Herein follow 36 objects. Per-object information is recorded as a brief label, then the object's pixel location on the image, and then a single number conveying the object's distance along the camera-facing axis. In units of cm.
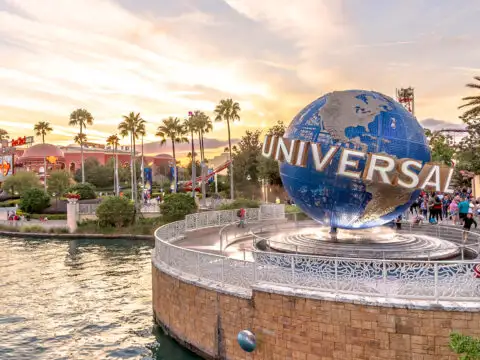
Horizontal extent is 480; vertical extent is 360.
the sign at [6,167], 8262
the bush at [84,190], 5878
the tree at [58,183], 6259
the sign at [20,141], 10188
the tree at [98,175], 9961
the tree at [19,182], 7244
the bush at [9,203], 6029
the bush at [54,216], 4734
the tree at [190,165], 11149
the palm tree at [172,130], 7100
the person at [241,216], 2450
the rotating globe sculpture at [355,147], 1376
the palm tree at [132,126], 7038
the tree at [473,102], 3736
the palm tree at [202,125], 6862
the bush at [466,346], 770
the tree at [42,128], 8944
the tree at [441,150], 7381
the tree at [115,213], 3956
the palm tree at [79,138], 8156
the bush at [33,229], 4172
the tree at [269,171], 5641
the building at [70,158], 10194
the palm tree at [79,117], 7594
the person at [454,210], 2423
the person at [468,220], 1922
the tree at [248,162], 6706
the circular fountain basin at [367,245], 1419
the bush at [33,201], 5072
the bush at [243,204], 3575
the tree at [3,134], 10992
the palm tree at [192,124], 6819
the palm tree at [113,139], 9336
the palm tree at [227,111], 6431
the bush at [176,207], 3853
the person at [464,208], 2105
